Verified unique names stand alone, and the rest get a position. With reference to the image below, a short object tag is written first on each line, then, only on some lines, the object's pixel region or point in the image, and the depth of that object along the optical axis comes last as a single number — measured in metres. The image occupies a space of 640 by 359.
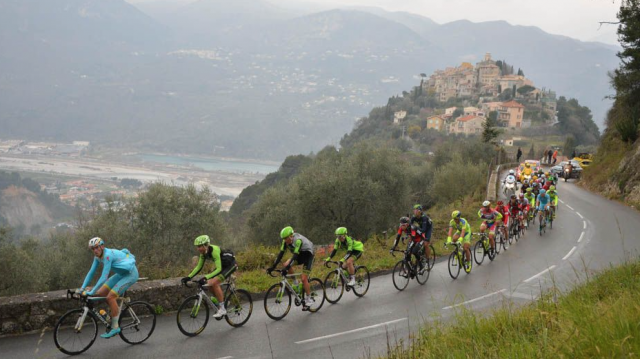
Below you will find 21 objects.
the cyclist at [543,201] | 22.17
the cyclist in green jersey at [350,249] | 11.80
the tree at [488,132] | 67.44
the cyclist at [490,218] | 16.39
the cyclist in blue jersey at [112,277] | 8.39
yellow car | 46.94
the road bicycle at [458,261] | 14.50
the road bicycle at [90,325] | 8.11
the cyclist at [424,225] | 13.80
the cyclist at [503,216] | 17.88
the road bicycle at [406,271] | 13.05
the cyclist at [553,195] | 22.36
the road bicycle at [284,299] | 10.39
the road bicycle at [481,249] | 16.31
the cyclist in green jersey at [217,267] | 9.31
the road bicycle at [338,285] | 11.90
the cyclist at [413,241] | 13.23
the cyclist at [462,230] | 14.51
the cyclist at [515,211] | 20.52
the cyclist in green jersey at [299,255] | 10.41
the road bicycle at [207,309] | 9.16
